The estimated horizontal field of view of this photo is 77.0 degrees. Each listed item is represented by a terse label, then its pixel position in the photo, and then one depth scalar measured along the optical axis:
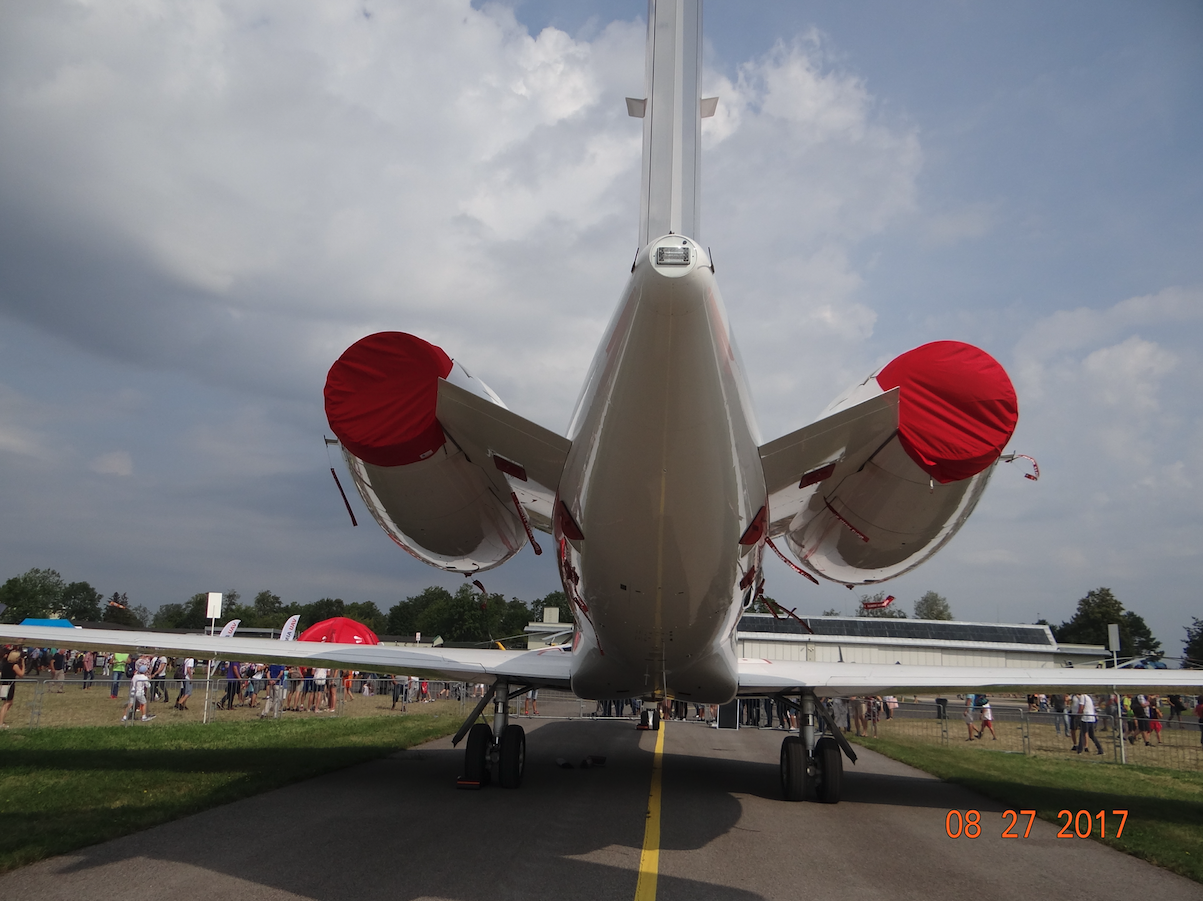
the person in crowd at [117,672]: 23.66
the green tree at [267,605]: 118.41
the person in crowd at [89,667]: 34.72
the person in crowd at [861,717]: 22.73
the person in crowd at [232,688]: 22.83
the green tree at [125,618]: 97.16
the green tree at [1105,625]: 77.69
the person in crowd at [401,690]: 26.42
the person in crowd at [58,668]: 27.75
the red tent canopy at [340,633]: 19.62
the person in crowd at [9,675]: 14.85
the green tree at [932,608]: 111.62
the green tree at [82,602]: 120.94
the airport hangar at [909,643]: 41.34
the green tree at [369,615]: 101.67
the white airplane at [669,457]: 4.42
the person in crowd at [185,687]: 21.25
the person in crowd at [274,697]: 20.31
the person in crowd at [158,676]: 22.65
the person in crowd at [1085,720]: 18.23
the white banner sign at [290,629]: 23.43
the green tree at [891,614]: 91.36
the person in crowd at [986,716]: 22.44
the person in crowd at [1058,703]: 32.83
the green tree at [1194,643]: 64.81
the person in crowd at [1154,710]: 26.40
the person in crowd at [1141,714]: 21.22
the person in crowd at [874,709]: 22.89
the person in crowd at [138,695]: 17.20
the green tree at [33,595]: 91.56
